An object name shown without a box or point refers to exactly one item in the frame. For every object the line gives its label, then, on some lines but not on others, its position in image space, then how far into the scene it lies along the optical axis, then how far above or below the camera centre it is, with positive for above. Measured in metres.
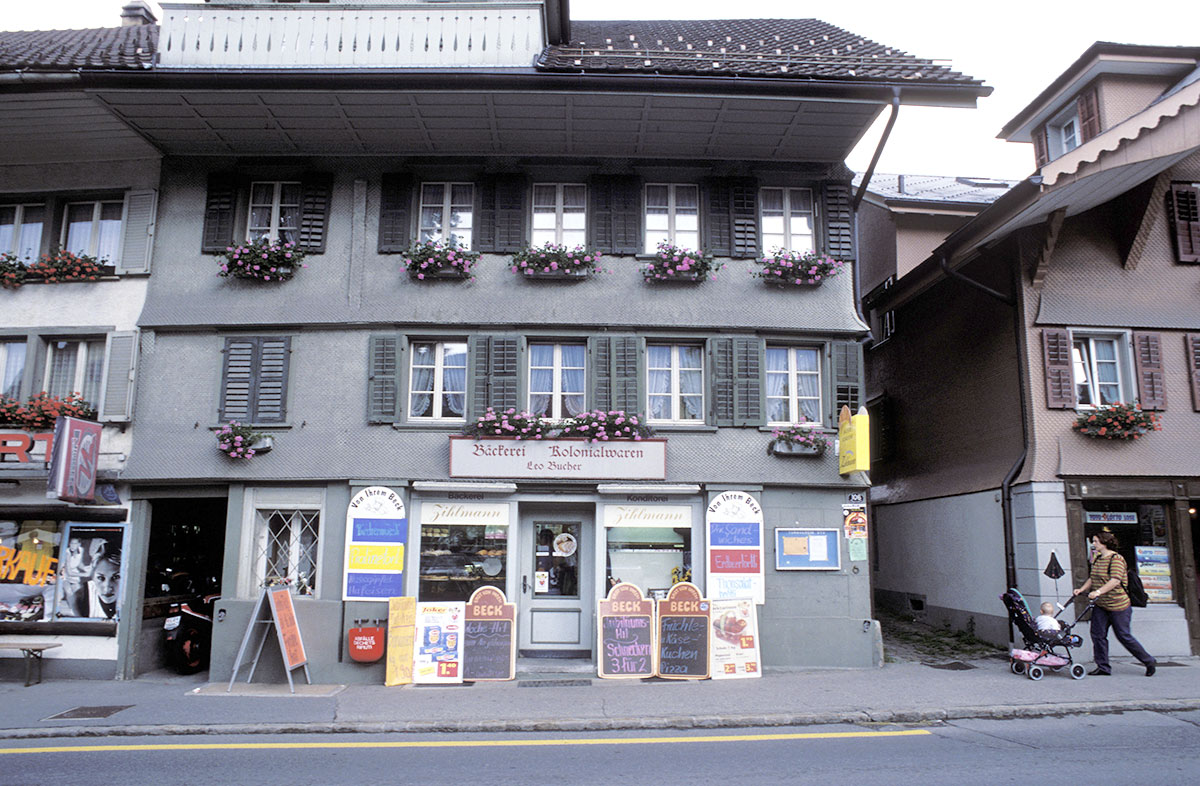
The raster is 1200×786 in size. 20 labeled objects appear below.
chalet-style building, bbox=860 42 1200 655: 12.56 +2.84
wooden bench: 11.55 -1.54
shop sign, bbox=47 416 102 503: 11.40 +1.02
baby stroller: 10.73 -1.31
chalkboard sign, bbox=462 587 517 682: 11.27 -1.31
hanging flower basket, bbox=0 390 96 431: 12.56 +1.81
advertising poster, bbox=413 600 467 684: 11.25 -1.37
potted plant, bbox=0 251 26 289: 13.24 +4.02
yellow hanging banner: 11.66 +1.33
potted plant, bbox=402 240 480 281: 12.78 +4.09
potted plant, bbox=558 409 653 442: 12.34 +1.61
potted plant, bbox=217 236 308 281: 12.79 +4.09
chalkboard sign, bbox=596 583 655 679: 11.24 -1.25
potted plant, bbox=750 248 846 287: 12.90 +4.05
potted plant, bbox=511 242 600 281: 12.83 +4.10
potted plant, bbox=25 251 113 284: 13.12 +4.05
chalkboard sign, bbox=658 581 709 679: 11.25 -1.23
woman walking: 10.94 -0.83
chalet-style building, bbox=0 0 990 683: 12.15 +3.39
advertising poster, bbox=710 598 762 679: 11.41 -1.33
